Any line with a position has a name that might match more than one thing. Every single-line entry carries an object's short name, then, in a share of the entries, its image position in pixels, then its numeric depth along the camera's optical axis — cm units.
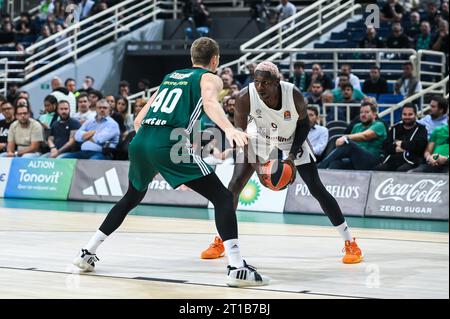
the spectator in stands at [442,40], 2002
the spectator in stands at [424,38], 2062
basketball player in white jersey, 908
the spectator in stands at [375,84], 1884
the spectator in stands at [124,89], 2020
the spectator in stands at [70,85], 2069
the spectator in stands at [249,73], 1870
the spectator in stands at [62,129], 1750
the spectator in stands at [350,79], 1813
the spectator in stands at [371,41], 2083
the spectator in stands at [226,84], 1753
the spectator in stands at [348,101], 1758
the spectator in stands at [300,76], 1897
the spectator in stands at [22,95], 1868
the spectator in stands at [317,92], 1798
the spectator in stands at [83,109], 1812
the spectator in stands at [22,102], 1739
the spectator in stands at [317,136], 1573
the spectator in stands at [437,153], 1441
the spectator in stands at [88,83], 2181
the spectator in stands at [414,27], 2140
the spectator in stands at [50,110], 1839
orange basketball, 866
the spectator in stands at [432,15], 2131
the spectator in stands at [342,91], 1784
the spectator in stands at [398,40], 2052
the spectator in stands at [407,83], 1822
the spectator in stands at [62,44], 2419
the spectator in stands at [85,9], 2627
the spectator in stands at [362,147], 1516
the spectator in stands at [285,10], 2373
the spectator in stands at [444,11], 2102
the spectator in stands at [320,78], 1870
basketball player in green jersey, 762
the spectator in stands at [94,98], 1850
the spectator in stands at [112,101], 1816
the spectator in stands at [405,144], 1472
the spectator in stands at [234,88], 1748
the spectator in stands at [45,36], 2525
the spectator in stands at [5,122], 1817
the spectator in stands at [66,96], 1931
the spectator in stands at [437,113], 1497
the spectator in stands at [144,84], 2170
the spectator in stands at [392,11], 2182
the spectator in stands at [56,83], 2044
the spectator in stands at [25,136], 1752
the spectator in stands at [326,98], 1767
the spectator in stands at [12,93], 2088
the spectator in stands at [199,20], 2541
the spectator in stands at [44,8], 2836
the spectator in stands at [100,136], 1688
